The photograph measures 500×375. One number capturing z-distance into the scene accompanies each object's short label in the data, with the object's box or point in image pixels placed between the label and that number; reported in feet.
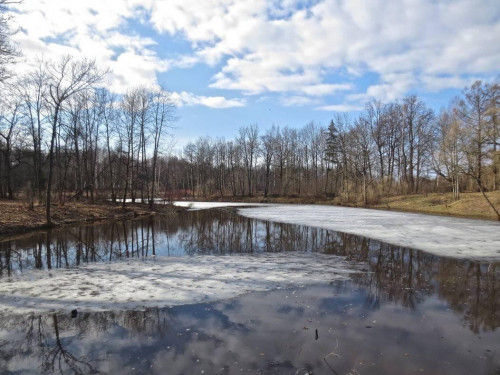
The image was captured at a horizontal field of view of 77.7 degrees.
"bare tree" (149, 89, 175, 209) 124.06
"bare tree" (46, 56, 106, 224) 65.05
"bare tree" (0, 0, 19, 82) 45.16
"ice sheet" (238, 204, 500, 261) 41.73
